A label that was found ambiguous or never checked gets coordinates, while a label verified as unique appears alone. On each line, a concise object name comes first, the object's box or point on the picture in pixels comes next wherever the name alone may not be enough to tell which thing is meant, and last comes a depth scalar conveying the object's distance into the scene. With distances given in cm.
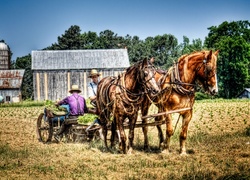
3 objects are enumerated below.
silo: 7688
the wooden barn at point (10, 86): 5909
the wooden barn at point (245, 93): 6226
